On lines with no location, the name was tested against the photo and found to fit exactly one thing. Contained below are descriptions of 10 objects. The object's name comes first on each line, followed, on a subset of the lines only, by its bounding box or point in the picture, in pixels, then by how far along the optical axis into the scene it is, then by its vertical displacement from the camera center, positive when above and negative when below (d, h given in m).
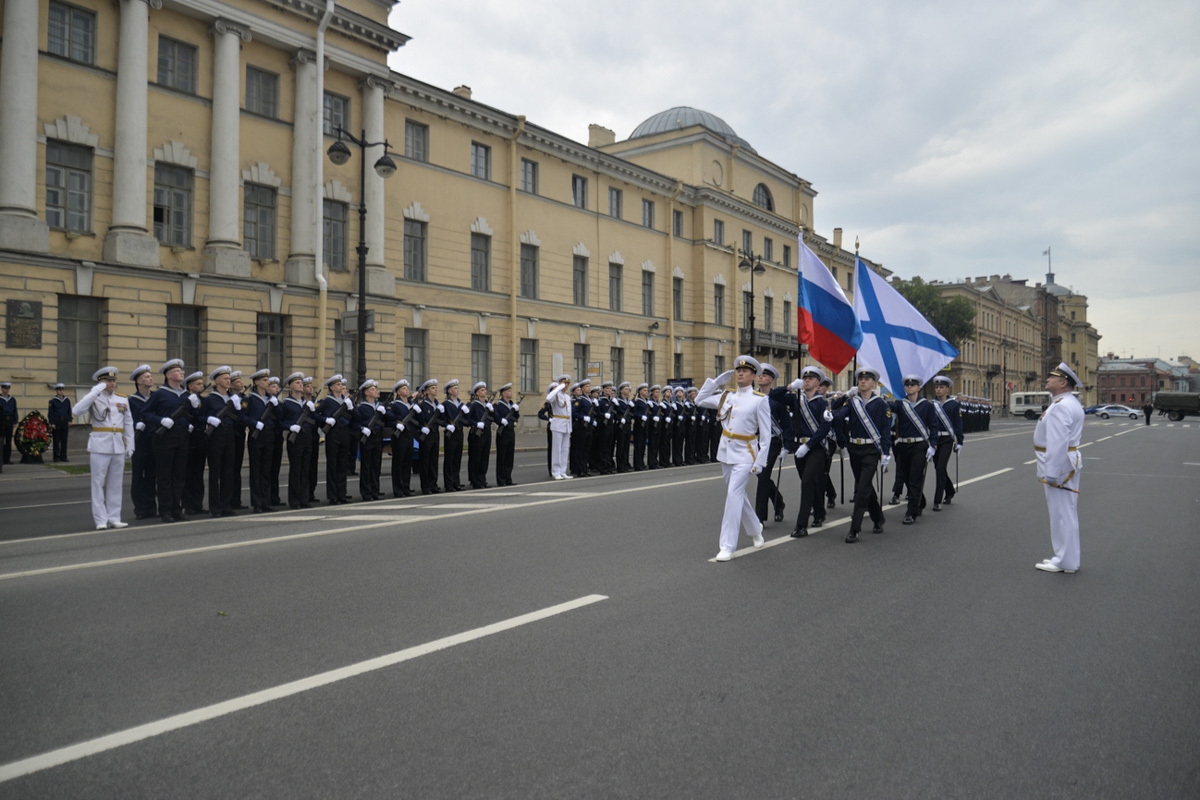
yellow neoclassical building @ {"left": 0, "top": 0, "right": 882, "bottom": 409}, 20.50 +6.50
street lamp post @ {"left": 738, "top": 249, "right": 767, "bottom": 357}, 32.03 +6.08
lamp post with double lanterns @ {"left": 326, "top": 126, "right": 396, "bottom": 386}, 19.06 +4.48
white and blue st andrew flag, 12.59 +1.23
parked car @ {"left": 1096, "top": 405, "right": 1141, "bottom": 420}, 87.19 +0.27
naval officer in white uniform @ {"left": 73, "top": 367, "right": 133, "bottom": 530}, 9.90 -0.40
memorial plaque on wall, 19.48 +2.10
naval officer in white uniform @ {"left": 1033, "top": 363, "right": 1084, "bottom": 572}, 7.57 -0.55
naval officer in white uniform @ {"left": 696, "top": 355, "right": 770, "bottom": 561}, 8.03 -0.33
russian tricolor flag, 12.18 +1.41
